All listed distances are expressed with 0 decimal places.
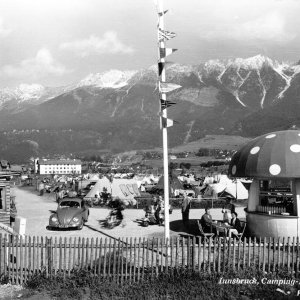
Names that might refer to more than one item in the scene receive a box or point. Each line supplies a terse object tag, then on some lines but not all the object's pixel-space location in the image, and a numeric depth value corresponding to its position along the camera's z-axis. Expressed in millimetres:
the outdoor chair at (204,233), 18334
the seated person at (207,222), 19416
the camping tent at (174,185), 48122
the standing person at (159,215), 24766
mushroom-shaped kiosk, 17922
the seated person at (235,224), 20141
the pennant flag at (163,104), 15672
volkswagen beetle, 23016
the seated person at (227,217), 20062
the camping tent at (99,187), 42997
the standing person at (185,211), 25141
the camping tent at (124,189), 42406
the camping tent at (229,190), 43938
